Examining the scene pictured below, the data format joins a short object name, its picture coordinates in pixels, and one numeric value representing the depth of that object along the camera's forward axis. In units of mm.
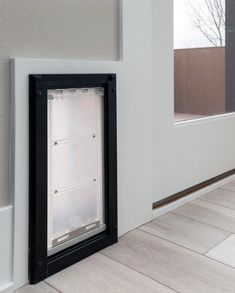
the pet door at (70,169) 791
